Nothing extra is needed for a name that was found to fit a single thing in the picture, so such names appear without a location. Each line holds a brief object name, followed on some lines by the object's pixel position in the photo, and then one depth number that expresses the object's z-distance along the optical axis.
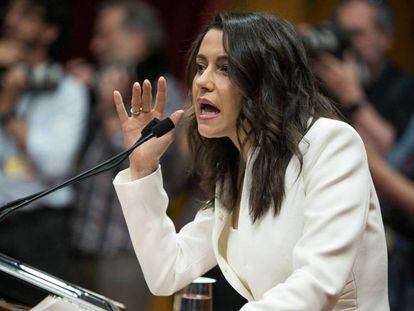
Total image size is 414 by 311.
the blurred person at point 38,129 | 7.84
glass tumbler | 4.68
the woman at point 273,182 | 3.97
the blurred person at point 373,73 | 7.34
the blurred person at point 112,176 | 8.30
